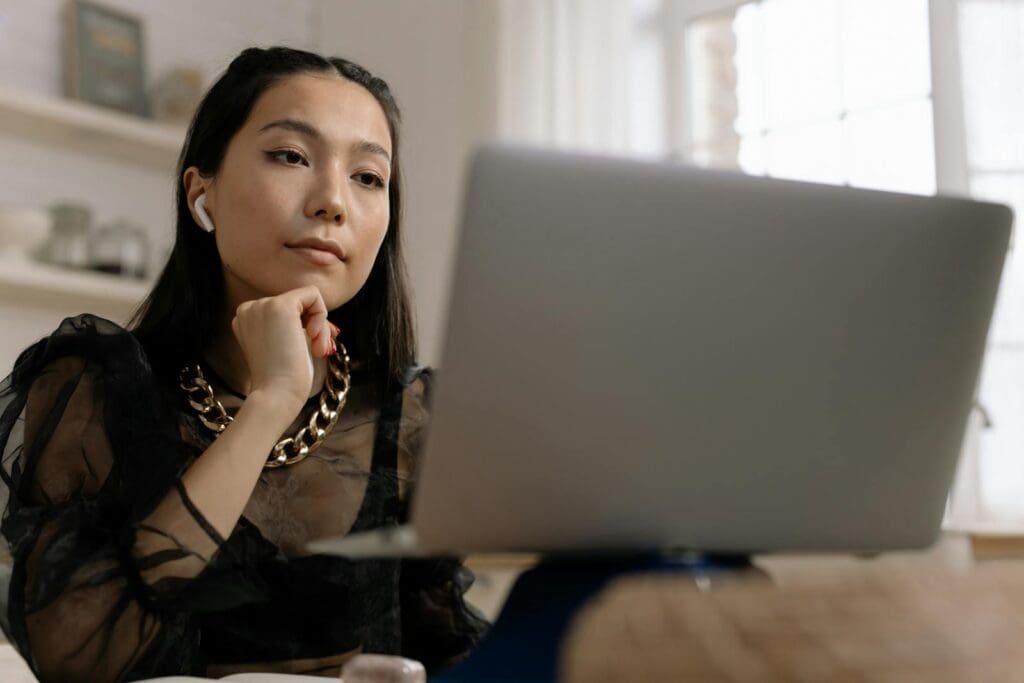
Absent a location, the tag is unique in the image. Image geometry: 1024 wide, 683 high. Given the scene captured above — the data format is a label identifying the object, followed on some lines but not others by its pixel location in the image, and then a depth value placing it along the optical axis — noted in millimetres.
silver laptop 722
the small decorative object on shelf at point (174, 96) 3607
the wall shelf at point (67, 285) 3078
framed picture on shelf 3424
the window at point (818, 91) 2910
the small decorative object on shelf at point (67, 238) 3266
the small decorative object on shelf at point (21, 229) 3070
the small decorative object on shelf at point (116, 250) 3369
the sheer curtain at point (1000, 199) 2566
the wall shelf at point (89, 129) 3186
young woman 1188
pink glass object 836
